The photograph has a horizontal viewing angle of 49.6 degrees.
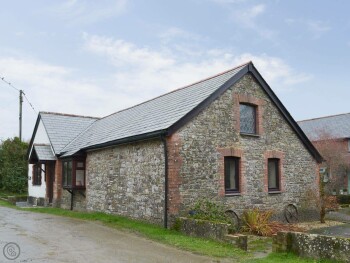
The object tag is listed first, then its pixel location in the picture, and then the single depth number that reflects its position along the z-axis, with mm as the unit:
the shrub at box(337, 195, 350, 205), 29250
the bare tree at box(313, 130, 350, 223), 34719
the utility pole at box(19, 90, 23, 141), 37300
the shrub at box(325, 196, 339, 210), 17922
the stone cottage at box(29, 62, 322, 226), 13344
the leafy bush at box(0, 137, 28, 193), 31406
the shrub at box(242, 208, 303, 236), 13834
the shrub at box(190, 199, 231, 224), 12586
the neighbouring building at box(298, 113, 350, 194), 35031
